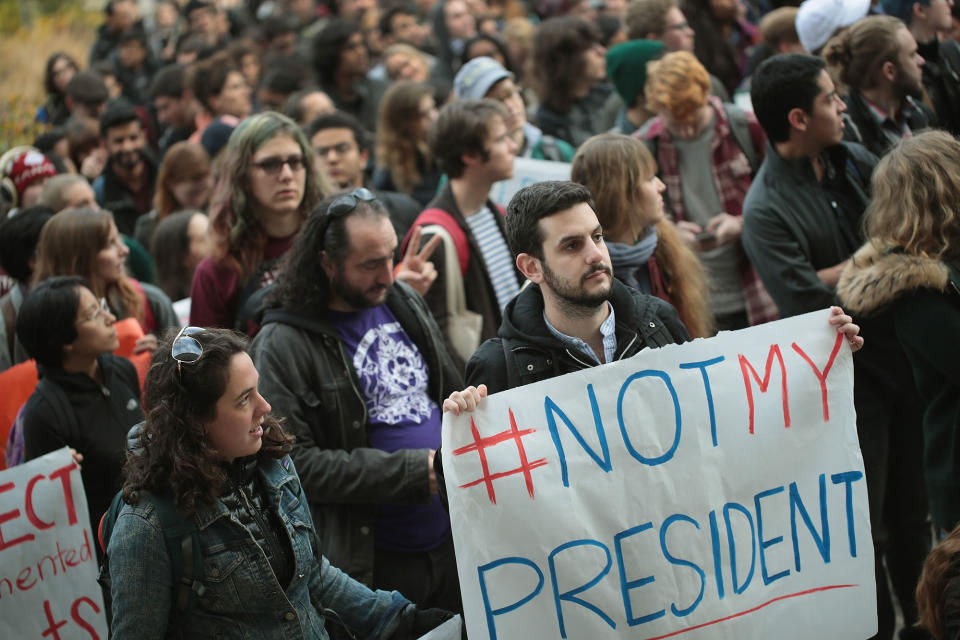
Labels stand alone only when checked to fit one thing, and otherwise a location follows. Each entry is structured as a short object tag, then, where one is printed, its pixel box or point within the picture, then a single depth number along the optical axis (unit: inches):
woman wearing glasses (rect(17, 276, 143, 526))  159.5
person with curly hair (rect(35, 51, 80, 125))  494.9
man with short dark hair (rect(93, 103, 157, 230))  330.0
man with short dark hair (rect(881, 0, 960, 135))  238.8
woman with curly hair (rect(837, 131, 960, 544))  144.1
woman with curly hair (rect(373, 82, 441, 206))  286.4
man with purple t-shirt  146.5
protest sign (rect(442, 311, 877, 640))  121.6
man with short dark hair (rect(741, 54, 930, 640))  178.1
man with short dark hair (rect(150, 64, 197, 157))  400.2
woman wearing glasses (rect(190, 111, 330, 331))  187.0
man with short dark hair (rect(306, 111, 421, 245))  246.8
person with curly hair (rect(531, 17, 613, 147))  320.5
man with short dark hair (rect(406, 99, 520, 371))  193.0
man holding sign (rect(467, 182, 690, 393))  128.4
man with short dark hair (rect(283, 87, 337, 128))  309.0
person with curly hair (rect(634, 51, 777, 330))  216.7
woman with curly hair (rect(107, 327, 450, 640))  108.3
